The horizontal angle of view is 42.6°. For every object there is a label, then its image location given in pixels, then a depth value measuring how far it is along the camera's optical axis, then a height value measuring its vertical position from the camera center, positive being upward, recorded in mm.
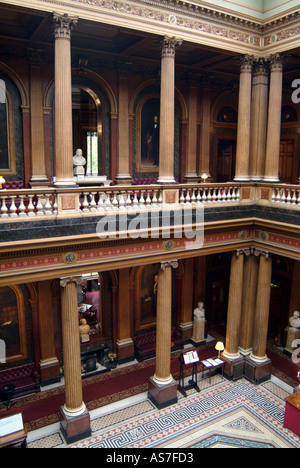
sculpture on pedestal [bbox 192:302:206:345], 14305 -5626
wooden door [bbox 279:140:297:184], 14625 +411
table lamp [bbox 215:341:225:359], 11961 -5343
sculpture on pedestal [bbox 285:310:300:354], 13445 -5544
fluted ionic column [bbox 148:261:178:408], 10430 -4851
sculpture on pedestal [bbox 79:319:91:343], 12781 -5294
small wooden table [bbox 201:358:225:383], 11667 -5796
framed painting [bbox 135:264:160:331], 13641 -4456
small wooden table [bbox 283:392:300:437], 9734 -6089
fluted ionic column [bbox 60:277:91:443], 8969 -4754
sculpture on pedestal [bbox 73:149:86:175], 10945 +247
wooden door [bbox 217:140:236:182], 15031 +477
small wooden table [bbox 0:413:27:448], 7867 -5374
